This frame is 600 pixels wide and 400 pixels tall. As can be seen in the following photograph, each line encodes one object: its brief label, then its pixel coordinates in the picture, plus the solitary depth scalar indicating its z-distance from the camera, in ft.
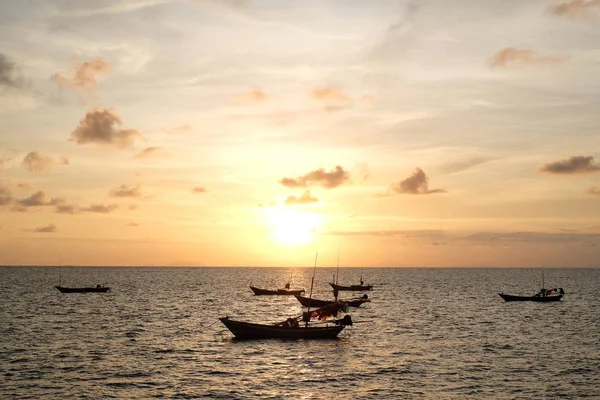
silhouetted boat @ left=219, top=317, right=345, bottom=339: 207.21
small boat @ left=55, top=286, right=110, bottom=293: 461.37
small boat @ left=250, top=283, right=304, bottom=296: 456.04
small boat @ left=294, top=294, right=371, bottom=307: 328.74
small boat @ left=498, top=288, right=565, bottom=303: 385.46
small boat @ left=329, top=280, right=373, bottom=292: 504.84
